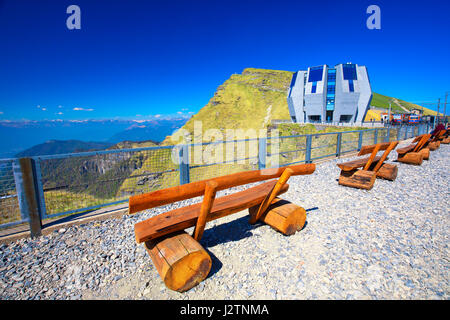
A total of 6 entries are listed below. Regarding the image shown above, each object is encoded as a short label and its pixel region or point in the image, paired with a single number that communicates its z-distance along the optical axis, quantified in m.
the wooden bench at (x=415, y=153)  8.30
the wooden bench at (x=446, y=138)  14.90
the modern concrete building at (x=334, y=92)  50.69
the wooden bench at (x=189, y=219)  2.25
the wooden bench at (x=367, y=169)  5.53
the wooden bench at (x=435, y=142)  11.89
